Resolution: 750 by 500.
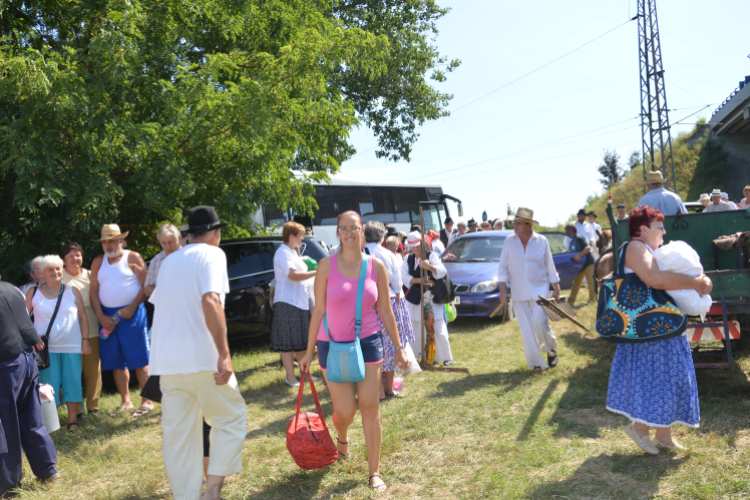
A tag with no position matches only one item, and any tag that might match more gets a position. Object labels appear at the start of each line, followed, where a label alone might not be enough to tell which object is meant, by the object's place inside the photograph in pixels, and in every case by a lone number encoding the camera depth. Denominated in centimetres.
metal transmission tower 2952
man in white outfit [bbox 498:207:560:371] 712
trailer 538
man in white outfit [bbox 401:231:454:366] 734
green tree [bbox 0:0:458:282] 660
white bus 1752
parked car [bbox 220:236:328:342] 869
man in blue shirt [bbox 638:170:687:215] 695
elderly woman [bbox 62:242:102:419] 630
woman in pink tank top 399
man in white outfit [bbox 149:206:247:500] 361
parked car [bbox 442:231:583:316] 1073
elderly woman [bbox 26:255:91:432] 574
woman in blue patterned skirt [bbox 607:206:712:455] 406
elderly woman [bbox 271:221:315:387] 671
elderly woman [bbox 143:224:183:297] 554
